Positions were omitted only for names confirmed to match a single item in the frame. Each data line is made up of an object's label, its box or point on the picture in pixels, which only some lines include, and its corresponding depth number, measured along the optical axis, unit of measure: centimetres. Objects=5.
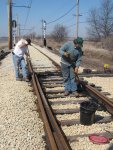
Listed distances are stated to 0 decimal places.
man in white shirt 1305
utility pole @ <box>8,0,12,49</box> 3909
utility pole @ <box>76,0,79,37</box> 3299
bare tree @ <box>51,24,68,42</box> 10265
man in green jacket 991
